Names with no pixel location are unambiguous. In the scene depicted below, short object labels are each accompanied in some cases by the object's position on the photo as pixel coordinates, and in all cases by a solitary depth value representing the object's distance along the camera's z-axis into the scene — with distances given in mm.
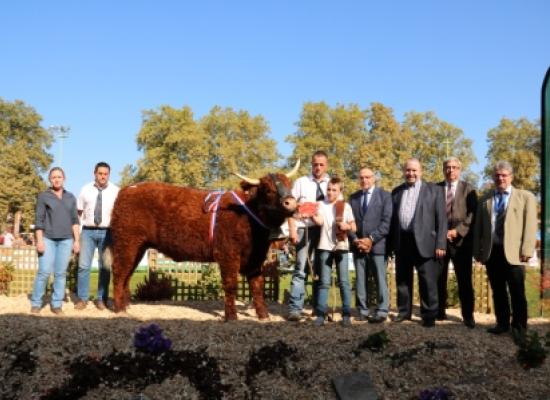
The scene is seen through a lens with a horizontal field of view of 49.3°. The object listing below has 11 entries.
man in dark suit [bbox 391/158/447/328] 7469
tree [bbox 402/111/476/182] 39062
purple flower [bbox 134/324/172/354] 5227
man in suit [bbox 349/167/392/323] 7747
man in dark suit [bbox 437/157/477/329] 7750
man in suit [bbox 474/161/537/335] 6961
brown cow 7590
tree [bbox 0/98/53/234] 43500
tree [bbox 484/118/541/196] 40188
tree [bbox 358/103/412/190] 35406
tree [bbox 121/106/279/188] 41188
